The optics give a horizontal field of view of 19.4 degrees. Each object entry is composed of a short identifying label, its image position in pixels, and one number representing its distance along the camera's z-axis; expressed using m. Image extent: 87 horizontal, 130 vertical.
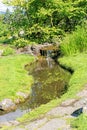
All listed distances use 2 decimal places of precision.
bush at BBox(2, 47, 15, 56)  19.90
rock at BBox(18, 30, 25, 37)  23.46
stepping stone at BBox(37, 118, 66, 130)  7.53
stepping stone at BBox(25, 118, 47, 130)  7.72
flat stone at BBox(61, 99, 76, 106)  9.17
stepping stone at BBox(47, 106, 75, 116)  8.44
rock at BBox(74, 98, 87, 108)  8.72
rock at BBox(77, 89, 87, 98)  9.73
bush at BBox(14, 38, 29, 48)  21.85
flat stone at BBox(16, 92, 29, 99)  11.44
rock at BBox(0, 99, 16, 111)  10.47
